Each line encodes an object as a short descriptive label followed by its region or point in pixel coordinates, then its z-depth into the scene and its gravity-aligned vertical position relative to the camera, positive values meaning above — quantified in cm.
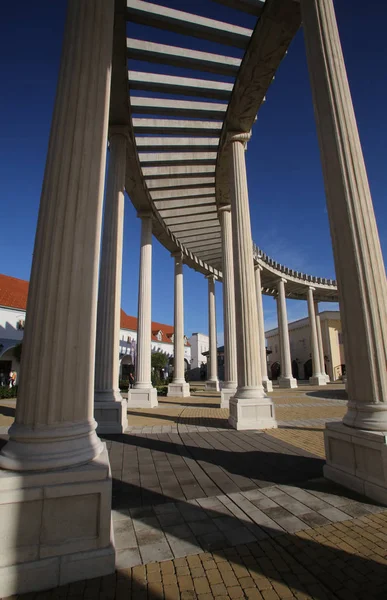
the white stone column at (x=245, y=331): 1134 +173
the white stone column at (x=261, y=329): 2929 +447
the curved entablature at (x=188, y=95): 1034 +1162
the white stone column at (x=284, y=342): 3466 +378
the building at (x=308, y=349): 5678 +500
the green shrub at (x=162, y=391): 2763 -113
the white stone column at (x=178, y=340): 2447 +294
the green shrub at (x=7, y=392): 2748 -90
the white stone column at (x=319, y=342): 4395 +512
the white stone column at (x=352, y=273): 549 +193
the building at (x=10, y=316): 3816 +809
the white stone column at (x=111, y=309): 1083 +259
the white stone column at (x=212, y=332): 3275 +466
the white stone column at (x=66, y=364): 339 +22
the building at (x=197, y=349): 8602 +796
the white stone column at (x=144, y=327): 1741 +297
